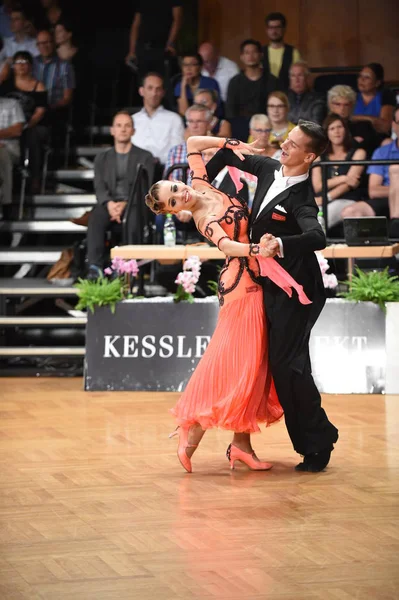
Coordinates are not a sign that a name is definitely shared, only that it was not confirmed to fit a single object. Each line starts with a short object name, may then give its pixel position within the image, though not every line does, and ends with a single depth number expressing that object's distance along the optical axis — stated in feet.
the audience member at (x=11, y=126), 66.69
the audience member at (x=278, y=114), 58.18
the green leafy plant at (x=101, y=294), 49.62
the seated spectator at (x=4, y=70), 70.23
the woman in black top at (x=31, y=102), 66.54
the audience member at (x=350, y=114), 60.54
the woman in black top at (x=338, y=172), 56.80
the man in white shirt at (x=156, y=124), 61.72
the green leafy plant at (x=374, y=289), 48.32
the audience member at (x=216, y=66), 68.33
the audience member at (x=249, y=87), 64.64
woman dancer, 32.65
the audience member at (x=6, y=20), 74.59
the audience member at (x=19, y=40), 73.25
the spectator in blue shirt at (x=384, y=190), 54.65
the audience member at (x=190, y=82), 65.26
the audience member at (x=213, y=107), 60.18
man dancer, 32.32
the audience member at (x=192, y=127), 56.18
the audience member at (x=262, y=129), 54.49
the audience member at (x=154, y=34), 72.08
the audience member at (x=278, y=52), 66.64
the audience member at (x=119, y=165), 57.93
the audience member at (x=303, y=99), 62.03
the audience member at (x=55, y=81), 70.44
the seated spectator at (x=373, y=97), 64.13
